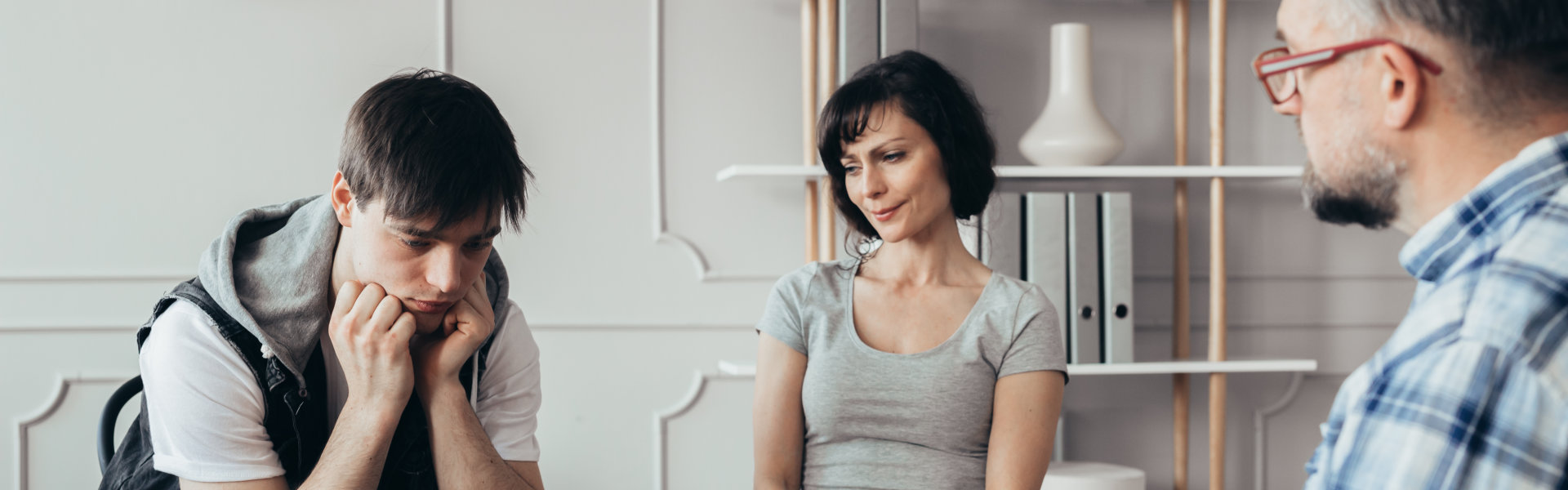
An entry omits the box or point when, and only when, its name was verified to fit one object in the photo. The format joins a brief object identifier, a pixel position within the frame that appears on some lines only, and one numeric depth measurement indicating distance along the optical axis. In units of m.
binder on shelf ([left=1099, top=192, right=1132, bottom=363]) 1.99
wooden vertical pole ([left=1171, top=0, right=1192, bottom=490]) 2.15
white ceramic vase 2.04
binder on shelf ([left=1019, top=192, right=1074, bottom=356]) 1.96
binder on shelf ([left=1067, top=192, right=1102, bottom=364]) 1.97
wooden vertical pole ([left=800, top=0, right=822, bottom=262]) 1.98
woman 1.29
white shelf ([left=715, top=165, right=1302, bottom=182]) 1.95
